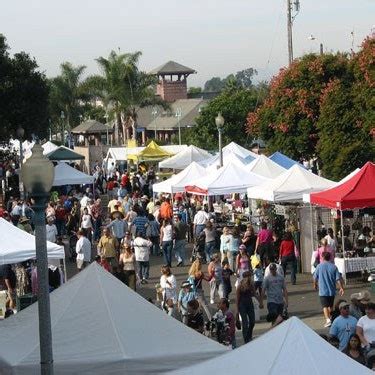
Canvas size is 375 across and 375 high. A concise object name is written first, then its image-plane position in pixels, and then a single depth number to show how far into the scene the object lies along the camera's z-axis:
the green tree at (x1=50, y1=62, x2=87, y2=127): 98.12
